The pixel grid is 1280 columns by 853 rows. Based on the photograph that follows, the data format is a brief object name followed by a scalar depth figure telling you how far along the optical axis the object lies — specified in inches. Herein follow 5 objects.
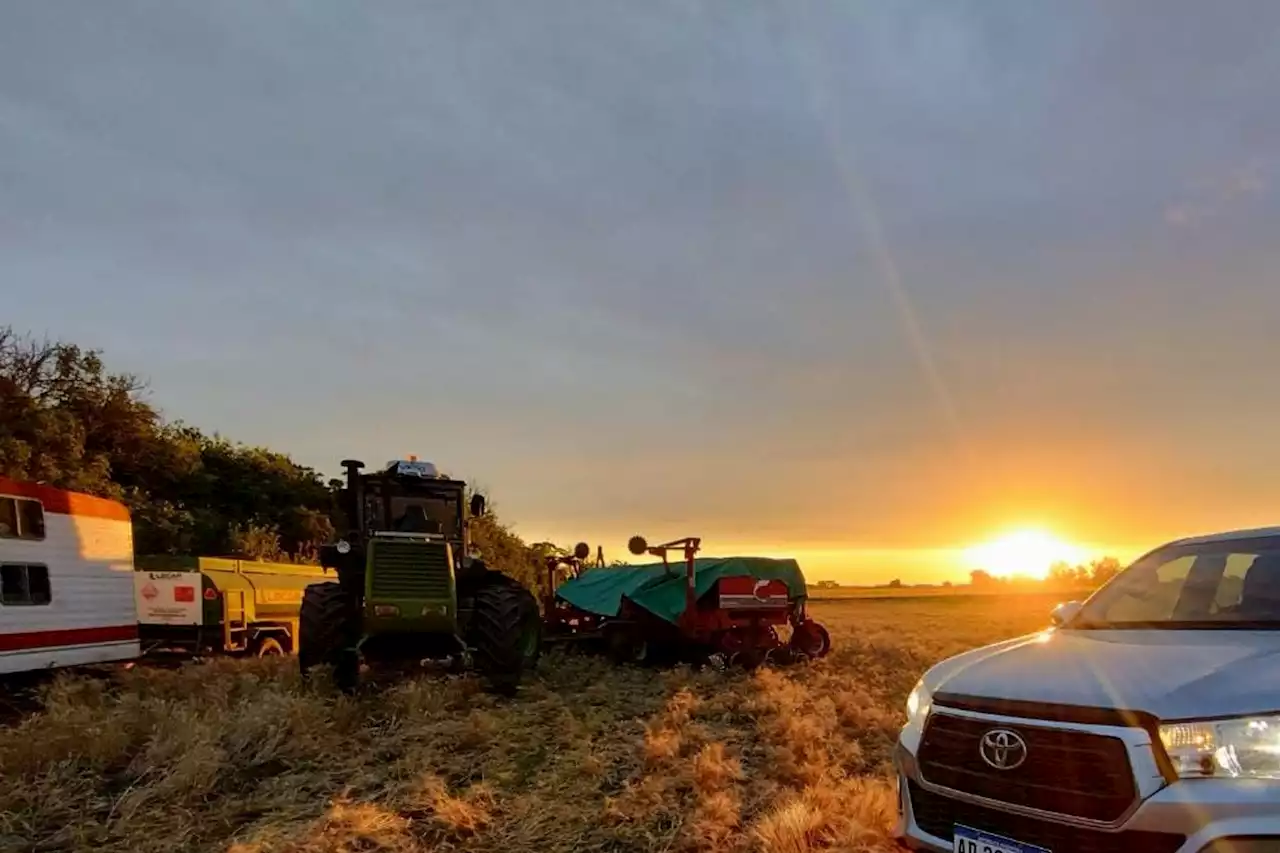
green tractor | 446.9
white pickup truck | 132.2
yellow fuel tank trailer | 605.6
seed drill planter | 603.5
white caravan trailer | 453.4
